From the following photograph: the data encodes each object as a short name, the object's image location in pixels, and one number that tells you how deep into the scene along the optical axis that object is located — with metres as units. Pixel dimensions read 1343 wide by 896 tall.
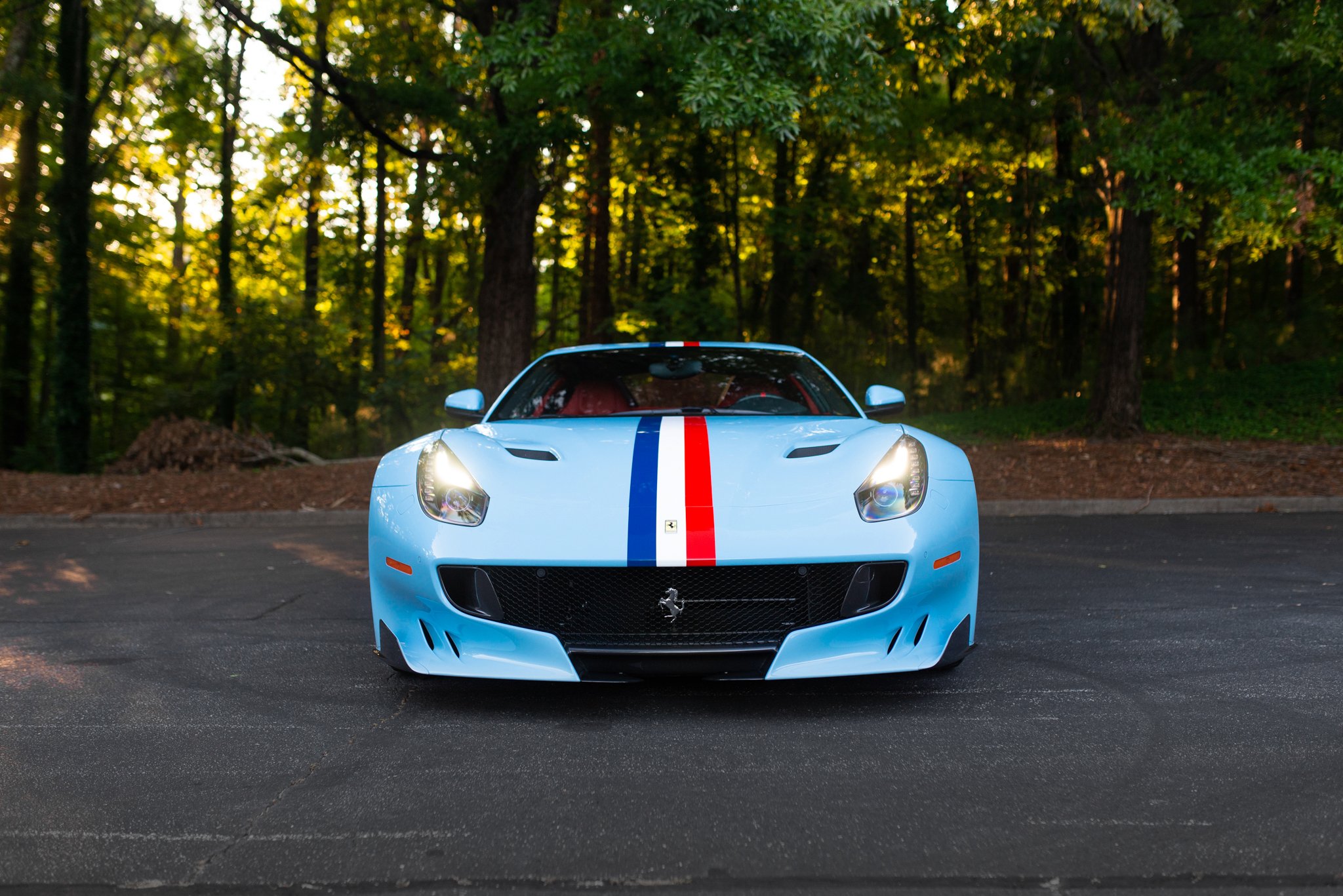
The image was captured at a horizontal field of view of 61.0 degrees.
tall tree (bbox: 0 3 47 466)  19.98
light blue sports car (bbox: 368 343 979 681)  3.71
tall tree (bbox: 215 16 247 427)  22.80
